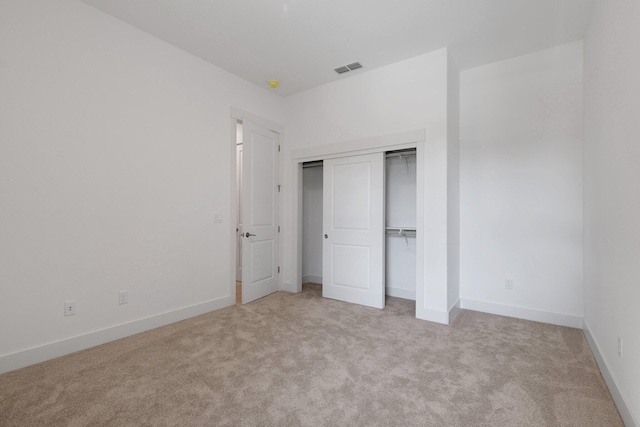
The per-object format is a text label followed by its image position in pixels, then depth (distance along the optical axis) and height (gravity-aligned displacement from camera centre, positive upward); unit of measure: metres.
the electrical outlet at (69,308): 2.49 -0.79
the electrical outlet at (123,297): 2.81 -0.79
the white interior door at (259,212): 4.02 +0.05
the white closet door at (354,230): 3.76 -0.19
